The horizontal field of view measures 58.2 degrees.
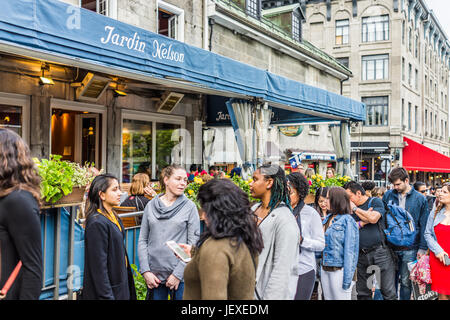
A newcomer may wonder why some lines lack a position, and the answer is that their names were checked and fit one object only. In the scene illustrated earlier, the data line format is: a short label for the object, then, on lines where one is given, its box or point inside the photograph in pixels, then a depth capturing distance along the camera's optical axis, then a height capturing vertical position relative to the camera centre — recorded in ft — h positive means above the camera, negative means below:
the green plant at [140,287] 15.48 -4.97
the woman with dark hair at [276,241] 9.37 -1.99
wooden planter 13.65 -1.43
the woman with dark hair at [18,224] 7.75 -1.31
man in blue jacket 19.02 -2.63
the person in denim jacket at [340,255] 15.31 -3.69
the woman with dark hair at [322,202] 19.48 -2.22
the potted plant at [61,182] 13.06 -0.85
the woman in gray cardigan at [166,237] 13.11 -2.63
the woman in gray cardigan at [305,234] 13.26 -2.60
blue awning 16.44 +5.51
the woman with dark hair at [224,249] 7.29 -1.73
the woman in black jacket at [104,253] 10.57 -2.57
